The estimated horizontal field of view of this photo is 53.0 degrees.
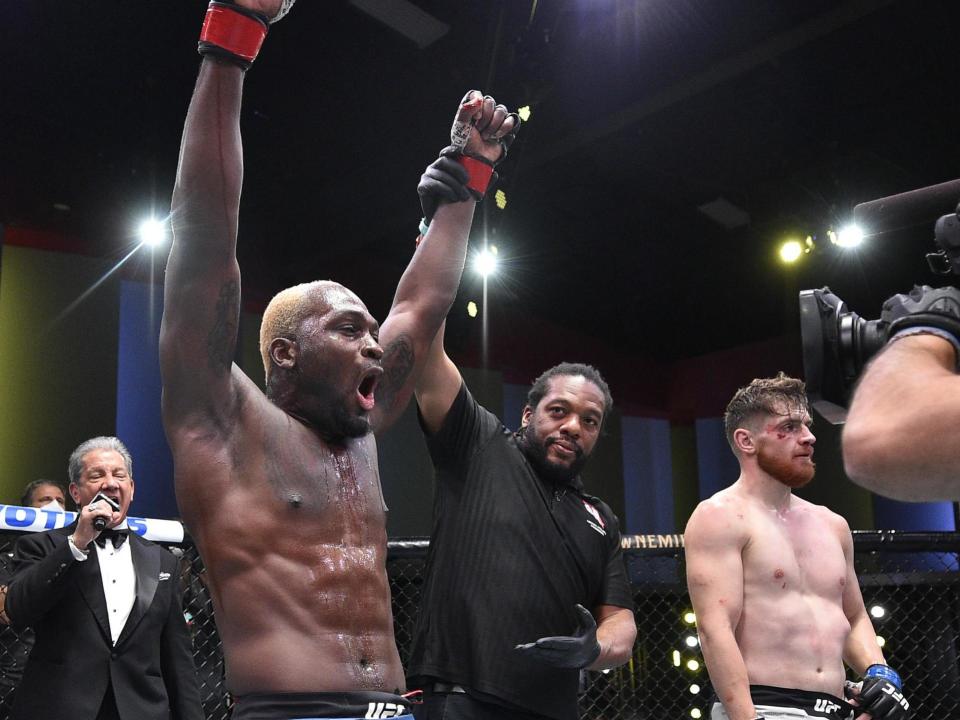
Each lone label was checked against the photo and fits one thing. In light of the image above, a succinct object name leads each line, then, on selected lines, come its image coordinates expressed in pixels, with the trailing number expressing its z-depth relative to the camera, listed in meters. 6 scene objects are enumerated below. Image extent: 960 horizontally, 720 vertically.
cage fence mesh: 3.05
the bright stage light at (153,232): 6.26
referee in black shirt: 2.12
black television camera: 1.11
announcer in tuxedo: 2.47
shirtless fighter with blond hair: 1.46
